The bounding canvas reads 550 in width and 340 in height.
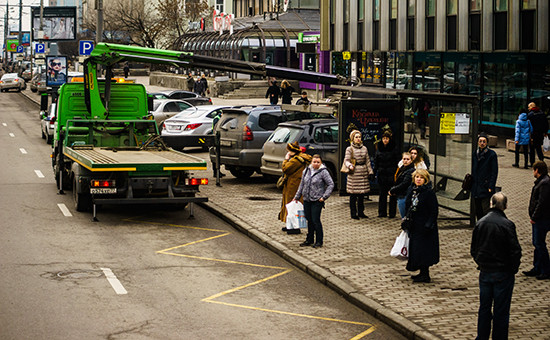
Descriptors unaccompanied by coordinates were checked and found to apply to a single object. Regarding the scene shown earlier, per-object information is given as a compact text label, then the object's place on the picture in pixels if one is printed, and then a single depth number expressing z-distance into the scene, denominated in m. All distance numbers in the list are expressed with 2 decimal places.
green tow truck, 16.28
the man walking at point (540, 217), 11.60
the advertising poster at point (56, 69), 53.41
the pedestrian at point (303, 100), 28.10
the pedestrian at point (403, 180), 14.44
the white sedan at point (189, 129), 28.89
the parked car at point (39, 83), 66.15
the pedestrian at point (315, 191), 13.95
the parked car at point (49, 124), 30.22
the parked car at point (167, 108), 34.06
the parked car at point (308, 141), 19.80
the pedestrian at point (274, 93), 36.91
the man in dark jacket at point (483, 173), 14.94
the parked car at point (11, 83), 74.50
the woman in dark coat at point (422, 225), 11.27
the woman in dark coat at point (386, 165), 16.80
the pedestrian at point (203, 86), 52.14
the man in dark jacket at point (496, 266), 8.67
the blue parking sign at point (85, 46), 36.91
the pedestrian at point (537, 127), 23.86
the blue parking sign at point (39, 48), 60.56
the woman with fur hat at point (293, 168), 14.77
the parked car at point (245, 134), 21.88
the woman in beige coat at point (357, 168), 16.56
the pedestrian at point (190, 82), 56.99
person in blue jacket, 24.14
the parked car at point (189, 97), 38.66
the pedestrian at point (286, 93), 34.28
